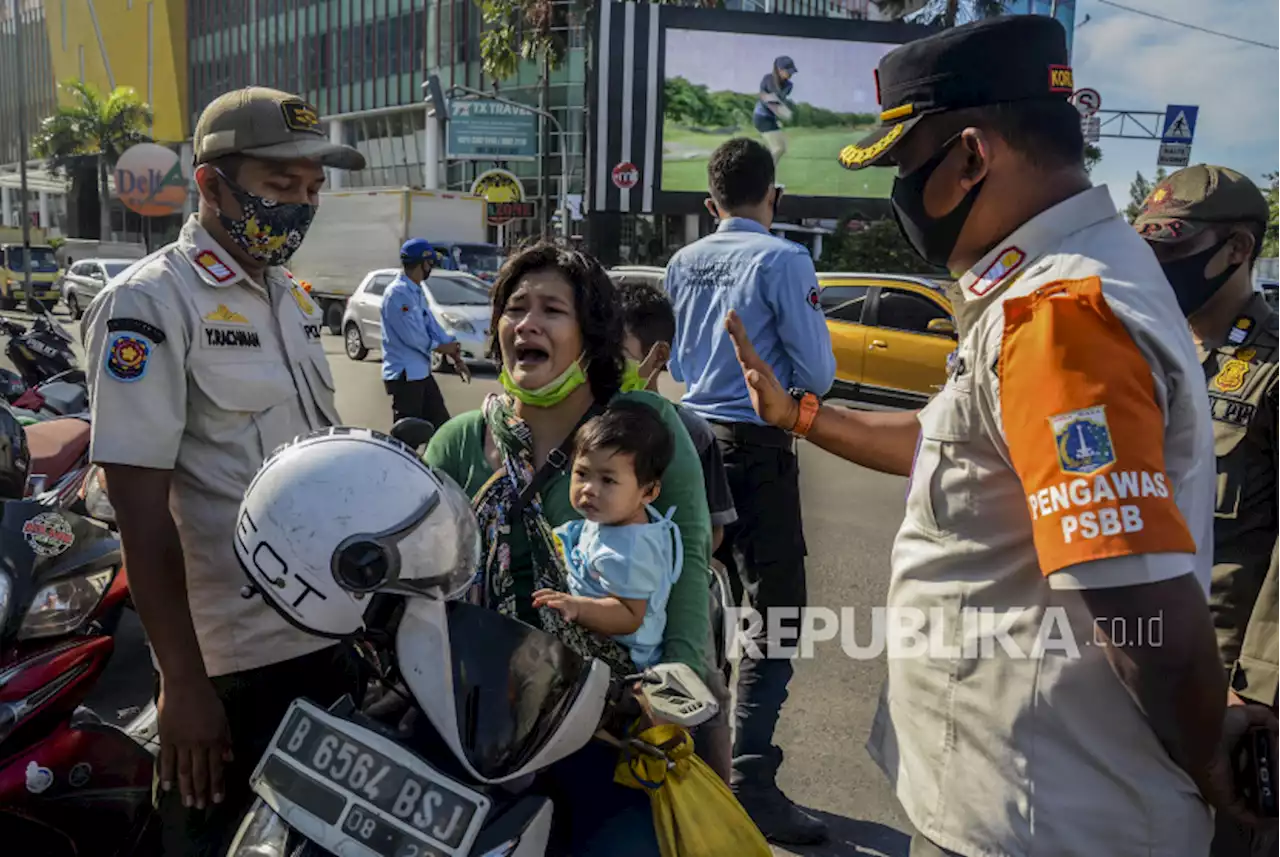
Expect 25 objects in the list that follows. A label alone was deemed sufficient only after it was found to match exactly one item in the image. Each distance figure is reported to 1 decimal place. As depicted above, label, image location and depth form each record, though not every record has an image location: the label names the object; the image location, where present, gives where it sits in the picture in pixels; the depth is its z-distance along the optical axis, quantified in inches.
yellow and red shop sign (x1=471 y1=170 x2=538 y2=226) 1236.5
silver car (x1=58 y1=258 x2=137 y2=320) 977.5
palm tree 2116.1
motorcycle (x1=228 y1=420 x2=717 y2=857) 59.6
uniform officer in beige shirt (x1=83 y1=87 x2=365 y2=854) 78.2
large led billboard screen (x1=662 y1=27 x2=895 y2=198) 1241.4
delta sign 1568.7
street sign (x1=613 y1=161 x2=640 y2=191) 987.3
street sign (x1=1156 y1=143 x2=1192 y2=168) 561.6
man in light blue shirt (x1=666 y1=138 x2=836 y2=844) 131.4
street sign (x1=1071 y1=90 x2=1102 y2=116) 502.9
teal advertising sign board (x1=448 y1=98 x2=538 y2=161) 1376.7
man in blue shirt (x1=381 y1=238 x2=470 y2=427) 278.5
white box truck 969.5
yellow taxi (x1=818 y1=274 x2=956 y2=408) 431.5
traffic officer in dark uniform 102.0
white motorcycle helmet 59.8
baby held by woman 83.3
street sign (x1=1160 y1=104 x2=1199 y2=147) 552.4
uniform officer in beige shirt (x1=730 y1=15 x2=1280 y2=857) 50.0
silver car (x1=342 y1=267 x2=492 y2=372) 601.0
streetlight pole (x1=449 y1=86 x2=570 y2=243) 994.5
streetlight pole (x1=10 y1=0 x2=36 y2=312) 992.9
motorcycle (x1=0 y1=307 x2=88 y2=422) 249.8
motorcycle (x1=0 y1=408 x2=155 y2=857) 92.4
